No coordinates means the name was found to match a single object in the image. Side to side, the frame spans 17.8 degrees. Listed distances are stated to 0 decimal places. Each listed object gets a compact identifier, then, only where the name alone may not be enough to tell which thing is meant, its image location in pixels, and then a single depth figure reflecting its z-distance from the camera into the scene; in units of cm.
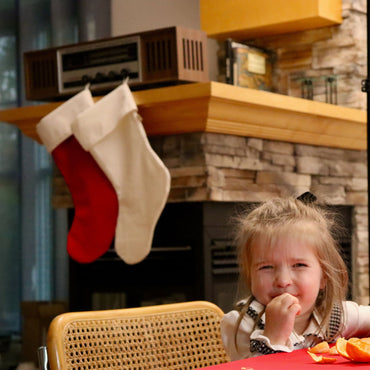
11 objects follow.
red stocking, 326
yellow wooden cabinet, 362
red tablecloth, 121
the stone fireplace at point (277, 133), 316
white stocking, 316
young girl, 162
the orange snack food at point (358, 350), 123
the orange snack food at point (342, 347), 127
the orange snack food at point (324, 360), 126
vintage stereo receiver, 316
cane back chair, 168
